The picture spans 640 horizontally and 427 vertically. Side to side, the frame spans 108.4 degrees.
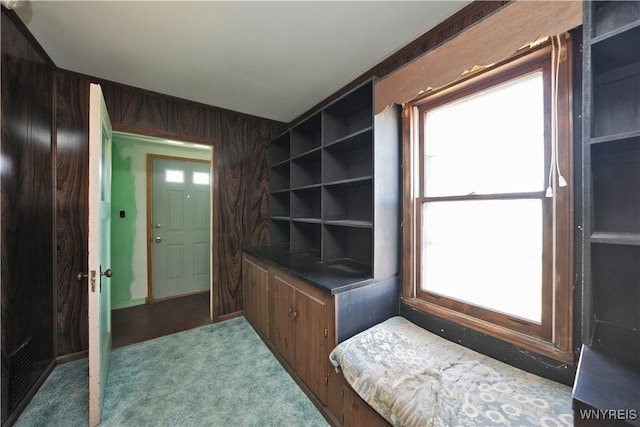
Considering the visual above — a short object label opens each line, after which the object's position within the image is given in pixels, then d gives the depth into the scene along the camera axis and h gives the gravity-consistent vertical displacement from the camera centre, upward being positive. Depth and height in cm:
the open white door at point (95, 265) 133 -30
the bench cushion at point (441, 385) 80 -70
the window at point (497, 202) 101 +5
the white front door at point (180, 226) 325 -18
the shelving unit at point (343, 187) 154 +23
